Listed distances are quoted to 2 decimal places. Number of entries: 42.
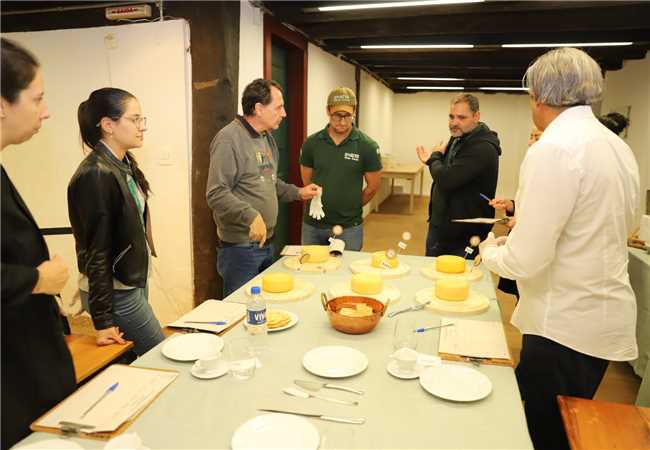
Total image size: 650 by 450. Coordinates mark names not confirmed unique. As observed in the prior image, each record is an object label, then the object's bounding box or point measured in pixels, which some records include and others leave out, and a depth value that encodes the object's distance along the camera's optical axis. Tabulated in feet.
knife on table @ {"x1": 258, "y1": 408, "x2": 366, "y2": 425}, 3.44
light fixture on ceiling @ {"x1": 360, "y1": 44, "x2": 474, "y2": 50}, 14.70
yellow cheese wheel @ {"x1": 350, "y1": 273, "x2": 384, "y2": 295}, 5.87
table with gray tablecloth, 3.26
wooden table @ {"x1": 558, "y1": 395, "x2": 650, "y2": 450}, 4.13
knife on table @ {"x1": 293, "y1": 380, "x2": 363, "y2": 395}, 3.84
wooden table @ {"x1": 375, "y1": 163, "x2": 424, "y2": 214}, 25.76
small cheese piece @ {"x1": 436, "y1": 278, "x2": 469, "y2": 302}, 5.73
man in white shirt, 4.25
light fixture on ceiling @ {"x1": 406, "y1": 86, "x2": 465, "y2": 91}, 30.12
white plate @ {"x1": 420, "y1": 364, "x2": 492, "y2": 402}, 3.76
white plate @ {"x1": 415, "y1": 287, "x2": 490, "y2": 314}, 5.49
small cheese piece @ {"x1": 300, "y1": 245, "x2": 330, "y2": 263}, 7.26
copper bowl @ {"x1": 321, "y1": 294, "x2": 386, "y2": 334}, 4.83
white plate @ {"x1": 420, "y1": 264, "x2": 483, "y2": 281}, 6.71
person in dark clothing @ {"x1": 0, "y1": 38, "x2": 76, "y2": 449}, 3.47
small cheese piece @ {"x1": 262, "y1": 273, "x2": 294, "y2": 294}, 5.91
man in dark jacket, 8.65
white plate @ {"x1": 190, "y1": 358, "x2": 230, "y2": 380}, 3.99
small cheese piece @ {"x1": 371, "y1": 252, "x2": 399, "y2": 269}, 7.04
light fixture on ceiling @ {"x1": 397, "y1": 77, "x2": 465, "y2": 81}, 25.09
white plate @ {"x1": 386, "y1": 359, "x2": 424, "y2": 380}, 4.04
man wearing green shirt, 9.55
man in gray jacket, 7.17
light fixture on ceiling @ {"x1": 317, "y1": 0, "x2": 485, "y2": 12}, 10.00
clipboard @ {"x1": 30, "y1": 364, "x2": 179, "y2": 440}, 3.27
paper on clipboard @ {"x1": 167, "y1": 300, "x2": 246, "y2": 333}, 4.97
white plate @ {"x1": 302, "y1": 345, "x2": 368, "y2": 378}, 4.08
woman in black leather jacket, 5.05
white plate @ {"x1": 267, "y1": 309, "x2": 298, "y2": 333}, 4.87
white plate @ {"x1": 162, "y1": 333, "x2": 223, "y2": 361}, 4.32
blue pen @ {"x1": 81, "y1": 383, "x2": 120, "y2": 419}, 3.45
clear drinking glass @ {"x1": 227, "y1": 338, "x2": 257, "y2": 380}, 4.02
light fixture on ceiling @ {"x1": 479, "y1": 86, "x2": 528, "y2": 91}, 29.04
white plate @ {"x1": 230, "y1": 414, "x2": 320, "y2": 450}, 3.15
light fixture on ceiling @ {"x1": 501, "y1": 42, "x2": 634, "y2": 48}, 13.78
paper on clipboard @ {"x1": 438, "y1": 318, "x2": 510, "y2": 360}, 4.46
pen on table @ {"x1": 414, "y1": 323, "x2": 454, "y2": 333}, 4.94
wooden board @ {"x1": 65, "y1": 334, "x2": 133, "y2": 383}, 4.83
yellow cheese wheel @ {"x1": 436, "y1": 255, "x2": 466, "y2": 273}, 6.89
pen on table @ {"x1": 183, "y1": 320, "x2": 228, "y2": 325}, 5.02
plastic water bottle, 4.52
